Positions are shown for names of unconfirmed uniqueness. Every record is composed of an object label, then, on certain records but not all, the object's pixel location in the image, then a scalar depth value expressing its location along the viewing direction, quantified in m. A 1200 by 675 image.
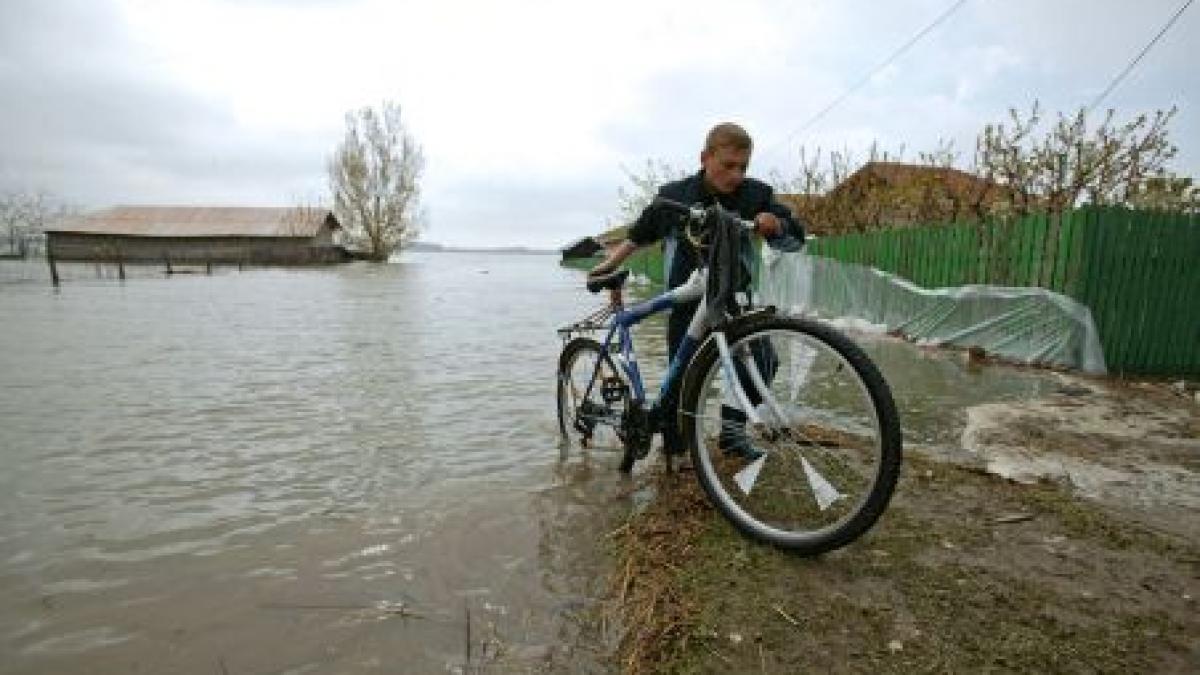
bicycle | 2.54
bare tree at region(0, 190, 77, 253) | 105.56
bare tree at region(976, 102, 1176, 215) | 11.31
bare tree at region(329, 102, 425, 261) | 67.06
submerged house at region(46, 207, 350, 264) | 58.38
